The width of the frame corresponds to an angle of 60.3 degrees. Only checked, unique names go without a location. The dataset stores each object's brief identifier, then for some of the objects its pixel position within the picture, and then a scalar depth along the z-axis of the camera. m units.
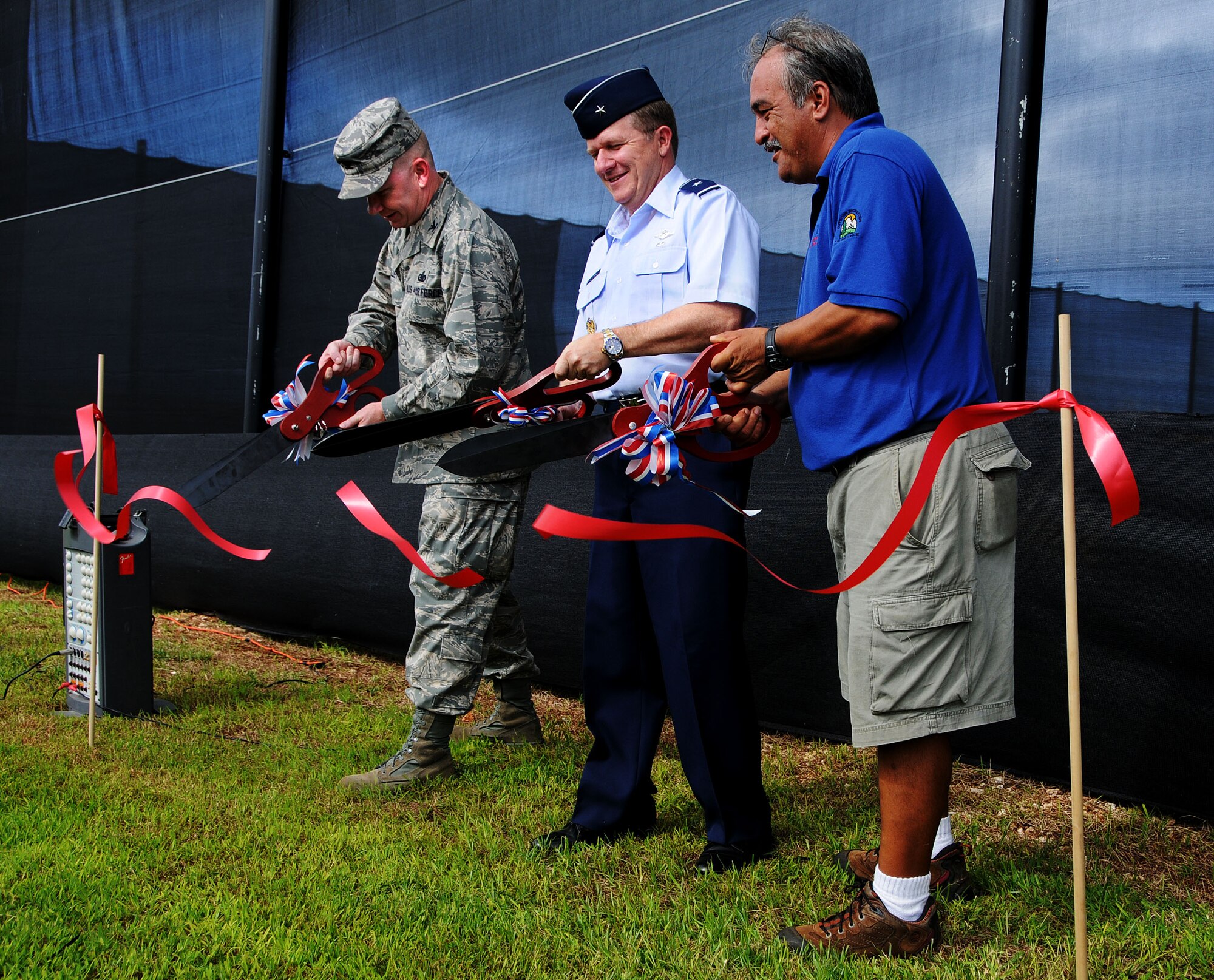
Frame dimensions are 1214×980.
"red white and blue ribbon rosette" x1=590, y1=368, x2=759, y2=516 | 1.92
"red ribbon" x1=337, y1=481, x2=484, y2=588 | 2.44
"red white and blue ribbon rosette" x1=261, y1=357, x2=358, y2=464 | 2.88
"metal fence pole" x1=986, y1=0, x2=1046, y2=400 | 2.77
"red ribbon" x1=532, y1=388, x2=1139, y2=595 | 1.45
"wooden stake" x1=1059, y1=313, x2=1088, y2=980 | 1.39
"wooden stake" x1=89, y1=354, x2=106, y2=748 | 2.81
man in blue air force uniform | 2.09
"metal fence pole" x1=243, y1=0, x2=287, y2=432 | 5.15
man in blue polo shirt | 1.62
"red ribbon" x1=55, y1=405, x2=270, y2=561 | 2.96
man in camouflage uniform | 2.58
